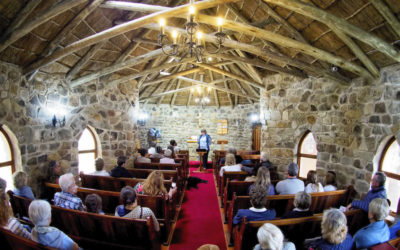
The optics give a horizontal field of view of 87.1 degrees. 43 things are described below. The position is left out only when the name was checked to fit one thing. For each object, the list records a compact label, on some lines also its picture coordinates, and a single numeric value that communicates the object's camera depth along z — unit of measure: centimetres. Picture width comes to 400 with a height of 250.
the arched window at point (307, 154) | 563
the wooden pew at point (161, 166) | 584
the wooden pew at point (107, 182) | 412
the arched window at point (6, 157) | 364
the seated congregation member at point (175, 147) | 881
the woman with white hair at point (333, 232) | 193
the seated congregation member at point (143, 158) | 631
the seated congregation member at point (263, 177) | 347
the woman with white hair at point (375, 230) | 210
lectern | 912
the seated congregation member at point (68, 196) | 277
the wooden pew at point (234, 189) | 416
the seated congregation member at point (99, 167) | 448
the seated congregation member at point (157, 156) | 693
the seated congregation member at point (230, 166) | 543
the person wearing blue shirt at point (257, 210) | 260
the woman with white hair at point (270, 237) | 177
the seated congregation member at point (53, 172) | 412
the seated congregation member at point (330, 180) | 389
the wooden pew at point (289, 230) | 235
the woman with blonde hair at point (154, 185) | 338
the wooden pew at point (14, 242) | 177
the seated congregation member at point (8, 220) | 204
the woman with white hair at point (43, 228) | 194
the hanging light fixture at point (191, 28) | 309
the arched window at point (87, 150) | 564
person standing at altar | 923
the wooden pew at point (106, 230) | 232
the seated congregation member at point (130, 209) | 257
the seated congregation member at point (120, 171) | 430
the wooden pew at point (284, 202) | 334
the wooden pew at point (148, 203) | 335
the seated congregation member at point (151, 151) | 829
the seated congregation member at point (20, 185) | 304
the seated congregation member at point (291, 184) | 369
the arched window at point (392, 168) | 368
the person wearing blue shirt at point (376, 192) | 300
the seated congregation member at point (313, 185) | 361
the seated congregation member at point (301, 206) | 256
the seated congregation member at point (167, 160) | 627
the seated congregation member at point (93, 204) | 269
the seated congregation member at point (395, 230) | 239
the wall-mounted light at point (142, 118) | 1193
